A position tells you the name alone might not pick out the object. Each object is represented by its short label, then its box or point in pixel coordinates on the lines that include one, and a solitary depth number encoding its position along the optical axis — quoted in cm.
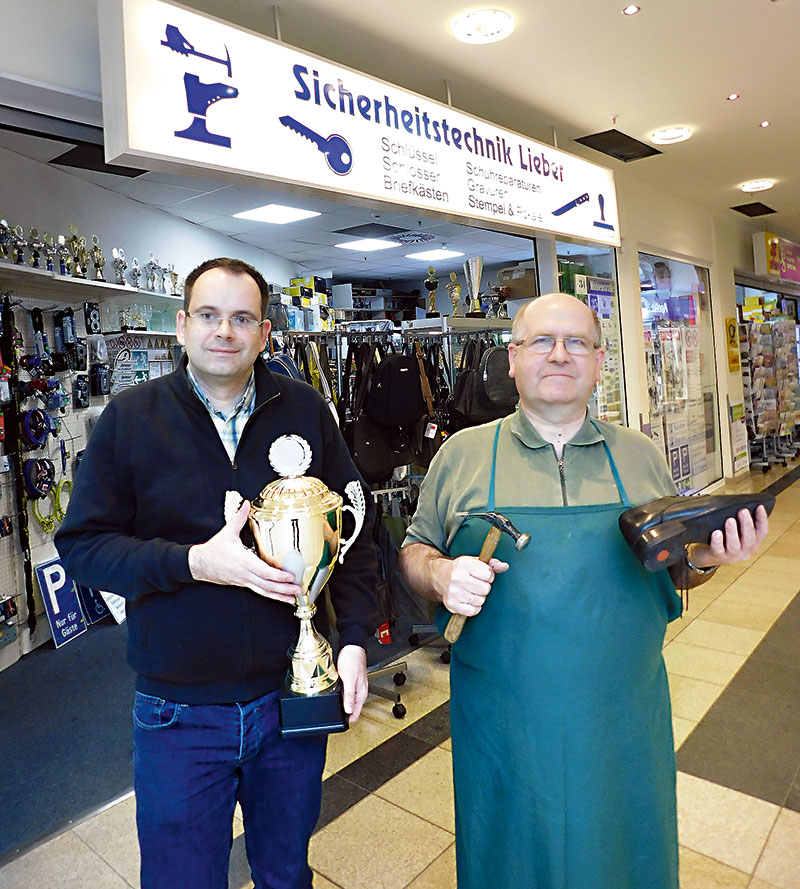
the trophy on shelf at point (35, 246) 428
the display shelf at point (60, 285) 405
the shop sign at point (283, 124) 208
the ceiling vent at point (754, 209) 786
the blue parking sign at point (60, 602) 429
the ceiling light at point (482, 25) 310
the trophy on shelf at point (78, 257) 470
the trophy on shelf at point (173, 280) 618
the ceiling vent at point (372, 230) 819
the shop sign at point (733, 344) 822
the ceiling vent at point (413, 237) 887
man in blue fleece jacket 128
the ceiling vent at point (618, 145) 504
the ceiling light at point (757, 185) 677
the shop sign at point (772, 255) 859
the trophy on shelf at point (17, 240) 417
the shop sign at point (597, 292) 570
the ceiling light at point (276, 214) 711
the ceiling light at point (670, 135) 498
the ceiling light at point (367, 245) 920
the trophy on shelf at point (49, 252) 442
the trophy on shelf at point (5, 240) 407
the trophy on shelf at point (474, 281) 438
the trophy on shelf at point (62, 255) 456
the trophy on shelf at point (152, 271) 588
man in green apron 132
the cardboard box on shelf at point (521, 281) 545
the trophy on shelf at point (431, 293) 430
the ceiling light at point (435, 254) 1033
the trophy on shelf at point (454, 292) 455
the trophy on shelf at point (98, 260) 488
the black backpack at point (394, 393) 341
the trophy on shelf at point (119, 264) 520
